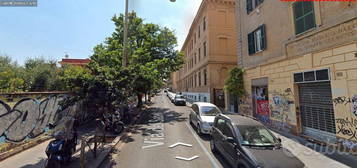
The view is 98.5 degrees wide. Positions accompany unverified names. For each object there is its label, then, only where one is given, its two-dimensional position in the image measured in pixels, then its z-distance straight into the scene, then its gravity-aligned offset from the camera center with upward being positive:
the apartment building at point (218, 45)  20.14 +6.07
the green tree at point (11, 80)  12.15 +1.25
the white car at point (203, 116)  8.20 -1.44
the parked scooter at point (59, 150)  4.13 -1.64
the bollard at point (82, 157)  4.30 -1.80
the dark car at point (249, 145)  3.63 -1.55
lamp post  9.27 +3.89
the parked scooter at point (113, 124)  8.55 -1.75
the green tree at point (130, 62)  6.16 +2.68
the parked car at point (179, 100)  23.25 -1.27
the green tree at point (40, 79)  16.12 +1.61
